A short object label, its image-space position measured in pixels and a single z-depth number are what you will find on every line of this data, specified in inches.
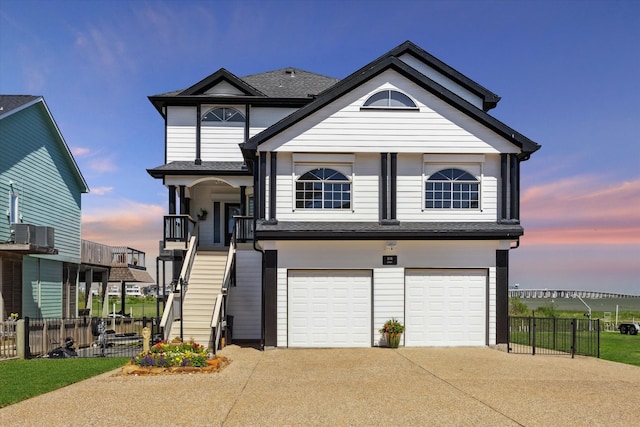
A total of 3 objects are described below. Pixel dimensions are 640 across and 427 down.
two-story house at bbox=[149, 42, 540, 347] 669.3
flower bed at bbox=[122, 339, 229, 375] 496.1
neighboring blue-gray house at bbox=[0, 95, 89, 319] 832.9
